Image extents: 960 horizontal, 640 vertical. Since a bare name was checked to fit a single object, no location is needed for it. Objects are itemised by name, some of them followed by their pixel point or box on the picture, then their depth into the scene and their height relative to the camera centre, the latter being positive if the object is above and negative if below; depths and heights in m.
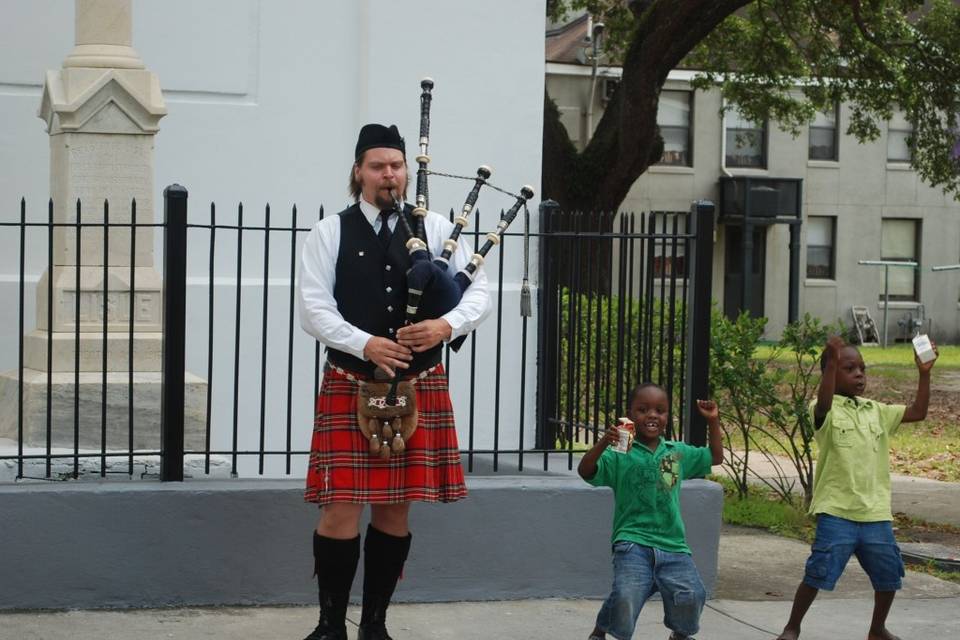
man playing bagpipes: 10.59 -0.53
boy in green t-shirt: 10.64 -1.00
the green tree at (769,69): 33.91 +2.34
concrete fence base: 12.24 -1.27
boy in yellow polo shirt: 11.66 -0.90
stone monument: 14.03 +0.01
